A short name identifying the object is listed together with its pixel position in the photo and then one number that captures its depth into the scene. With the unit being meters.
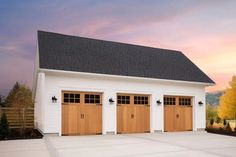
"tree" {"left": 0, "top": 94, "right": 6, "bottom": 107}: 33.52
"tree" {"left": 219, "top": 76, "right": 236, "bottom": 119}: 39.59
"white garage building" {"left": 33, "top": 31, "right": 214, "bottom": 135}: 15.32
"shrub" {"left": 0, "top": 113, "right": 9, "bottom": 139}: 14.37
